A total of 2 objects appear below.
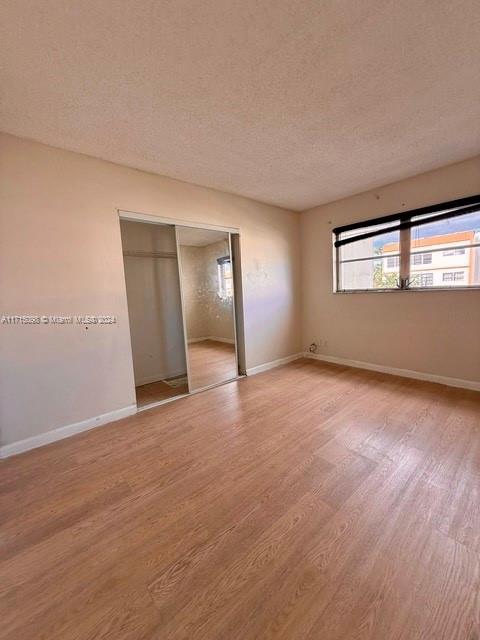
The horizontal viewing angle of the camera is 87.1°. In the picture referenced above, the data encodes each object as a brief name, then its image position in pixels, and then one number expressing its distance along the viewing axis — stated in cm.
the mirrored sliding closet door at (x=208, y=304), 335
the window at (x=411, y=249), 288
